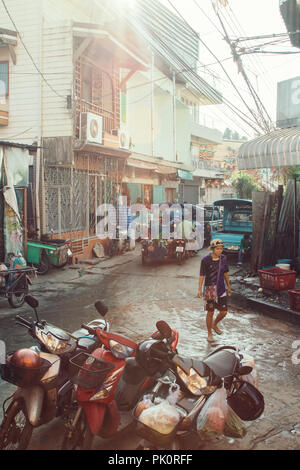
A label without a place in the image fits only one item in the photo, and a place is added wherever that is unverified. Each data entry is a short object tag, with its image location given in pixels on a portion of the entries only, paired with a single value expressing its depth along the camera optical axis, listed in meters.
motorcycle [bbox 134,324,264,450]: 3.59
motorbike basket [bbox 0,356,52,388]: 3.84
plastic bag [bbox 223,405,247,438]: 3.97
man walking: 7.53
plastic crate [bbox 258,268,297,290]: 9.73
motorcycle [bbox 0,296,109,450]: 3.86
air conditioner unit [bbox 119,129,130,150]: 18.07
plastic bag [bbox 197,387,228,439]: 3.79
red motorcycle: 3.83
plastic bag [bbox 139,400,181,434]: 3.54
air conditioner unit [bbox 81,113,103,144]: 15.13
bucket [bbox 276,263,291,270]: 11.09
